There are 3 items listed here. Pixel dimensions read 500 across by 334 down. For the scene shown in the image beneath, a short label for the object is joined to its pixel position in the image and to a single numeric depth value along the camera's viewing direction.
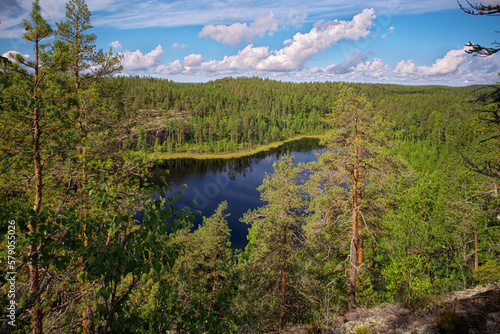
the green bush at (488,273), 10.80
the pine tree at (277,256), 11.90
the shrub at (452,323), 5.96
